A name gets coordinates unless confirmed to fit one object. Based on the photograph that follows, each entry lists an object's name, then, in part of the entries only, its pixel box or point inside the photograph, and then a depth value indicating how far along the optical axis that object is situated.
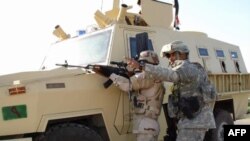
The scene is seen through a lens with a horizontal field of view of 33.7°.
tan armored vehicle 4.42
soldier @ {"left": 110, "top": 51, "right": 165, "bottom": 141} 5.00
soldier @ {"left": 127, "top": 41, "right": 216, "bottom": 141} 4.70
